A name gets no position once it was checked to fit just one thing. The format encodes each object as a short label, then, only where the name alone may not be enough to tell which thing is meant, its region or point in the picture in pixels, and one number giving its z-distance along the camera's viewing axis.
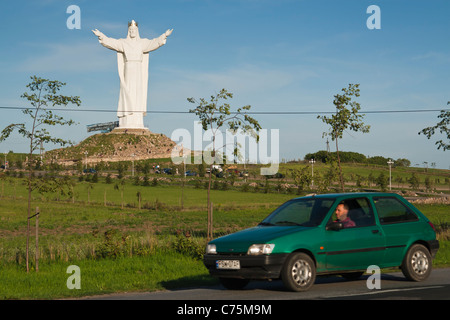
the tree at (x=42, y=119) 16.09
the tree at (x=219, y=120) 18.38
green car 10.50
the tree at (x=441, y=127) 25.34
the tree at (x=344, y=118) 22.72
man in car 11.45
